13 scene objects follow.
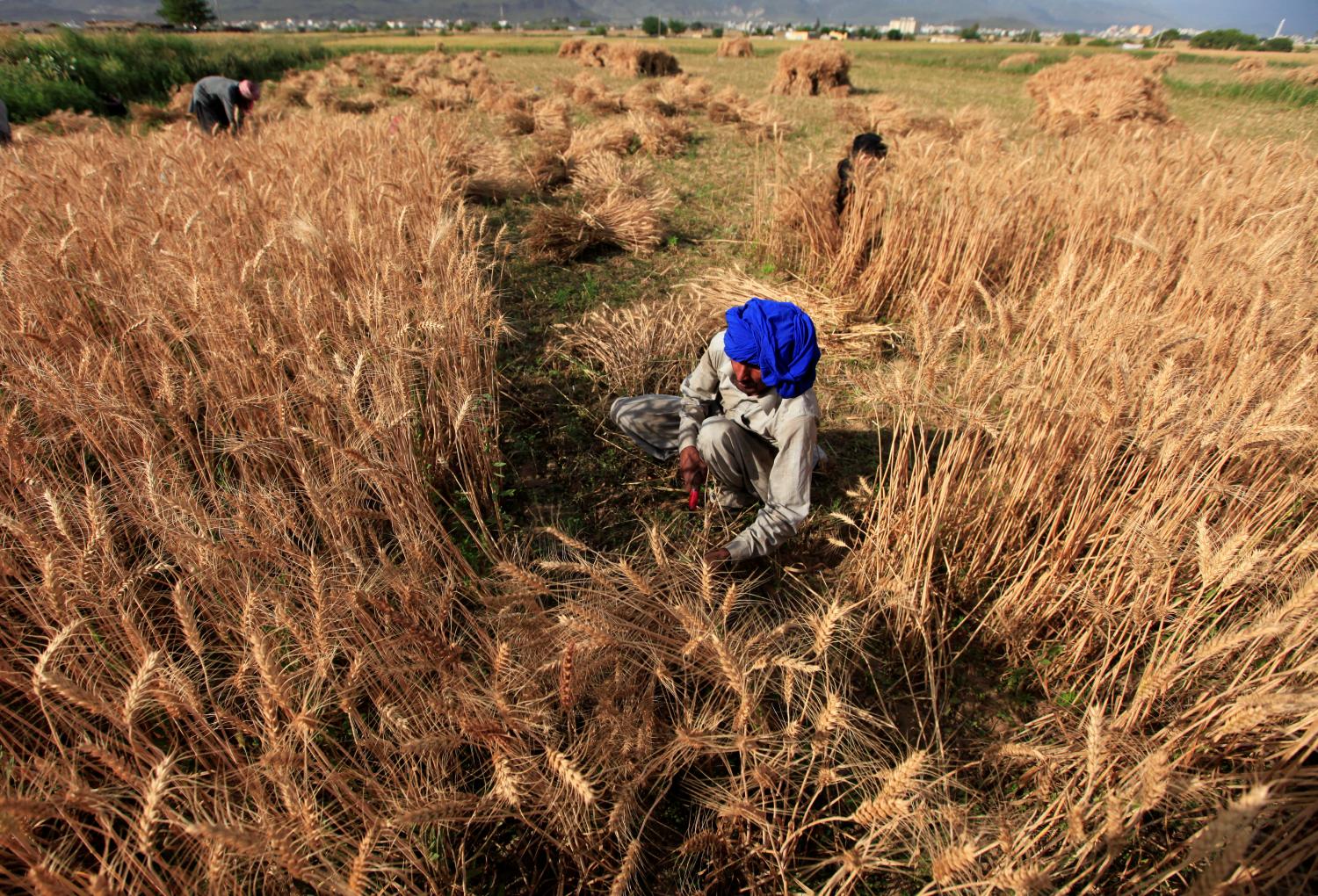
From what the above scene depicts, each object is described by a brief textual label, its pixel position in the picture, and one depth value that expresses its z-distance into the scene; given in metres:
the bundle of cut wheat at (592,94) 9.88
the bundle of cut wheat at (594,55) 18.59
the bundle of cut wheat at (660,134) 7.40
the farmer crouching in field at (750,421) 2.01
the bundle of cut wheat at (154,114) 10.51
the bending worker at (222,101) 6.37
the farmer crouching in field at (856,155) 4.45
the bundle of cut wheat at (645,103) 9.38
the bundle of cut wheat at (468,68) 14.05
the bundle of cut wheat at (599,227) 4.57
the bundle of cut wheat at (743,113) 8.11
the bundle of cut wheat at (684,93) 10.09
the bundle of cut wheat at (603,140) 6.69
